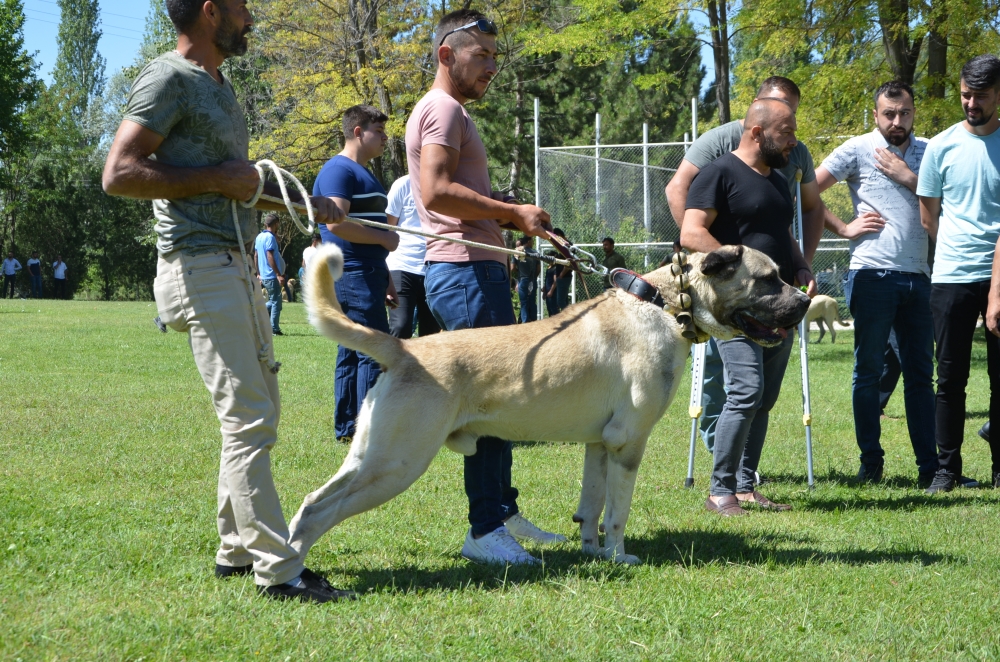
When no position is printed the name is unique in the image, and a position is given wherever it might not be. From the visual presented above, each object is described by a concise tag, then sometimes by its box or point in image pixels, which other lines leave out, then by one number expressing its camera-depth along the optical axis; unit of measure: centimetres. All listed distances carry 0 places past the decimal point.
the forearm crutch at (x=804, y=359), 634
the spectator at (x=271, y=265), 1706
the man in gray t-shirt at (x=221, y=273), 365
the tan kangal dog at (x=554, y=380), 393
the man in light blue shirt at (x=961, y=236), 611
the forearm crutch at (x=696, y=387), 626
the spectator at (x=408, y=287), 814
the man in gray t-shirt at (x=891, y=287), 666
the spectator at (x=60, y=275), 4241
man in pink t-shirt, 431
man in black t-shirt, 550
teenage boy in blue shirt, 693
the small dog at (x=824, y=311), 1812
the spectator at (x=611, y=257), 1689
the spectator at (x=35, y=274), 4119
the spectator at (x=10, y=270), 4057
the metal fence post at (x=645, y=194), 1856
